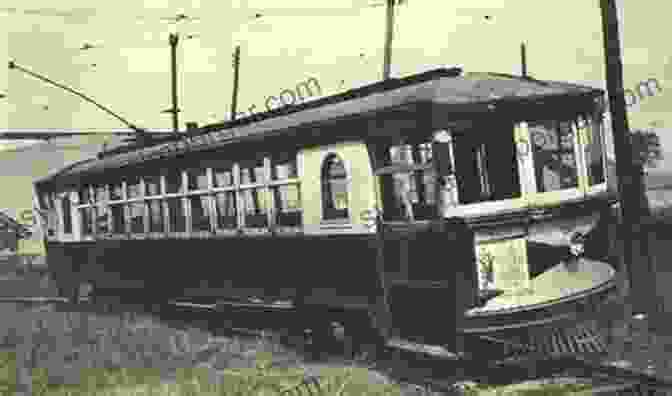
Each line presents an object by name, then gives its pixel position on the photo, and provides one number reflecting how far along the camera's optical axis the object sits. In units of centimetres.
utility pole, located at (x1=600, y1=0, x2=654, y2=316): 859
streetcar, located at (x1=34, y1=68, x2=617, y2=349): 647
